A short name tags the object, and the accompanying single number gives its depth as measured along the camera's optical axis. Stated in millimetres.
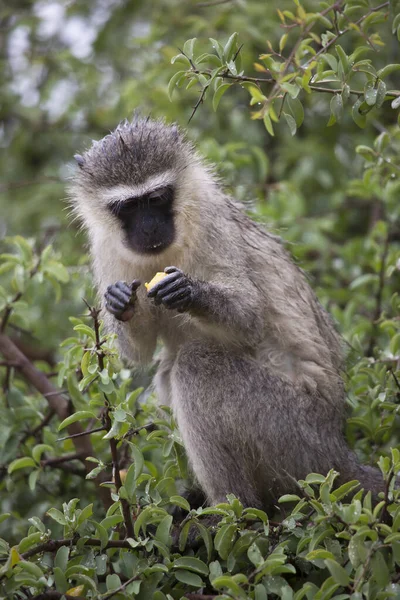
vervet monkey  8445
